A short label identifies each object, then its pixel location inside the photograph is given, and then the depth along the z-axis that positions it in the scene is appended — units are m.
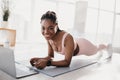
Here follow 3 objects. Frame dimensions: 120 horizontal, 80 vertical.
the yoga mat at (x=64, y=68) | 0.73
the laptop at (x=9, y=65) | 0.65
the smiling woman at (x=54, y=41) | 0.80
